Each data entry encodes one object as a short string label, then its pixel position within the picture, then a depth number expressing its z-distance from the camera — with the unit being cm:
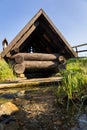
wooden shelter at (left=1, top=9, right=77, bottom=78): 412
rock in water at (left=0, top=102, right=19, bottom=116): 152
